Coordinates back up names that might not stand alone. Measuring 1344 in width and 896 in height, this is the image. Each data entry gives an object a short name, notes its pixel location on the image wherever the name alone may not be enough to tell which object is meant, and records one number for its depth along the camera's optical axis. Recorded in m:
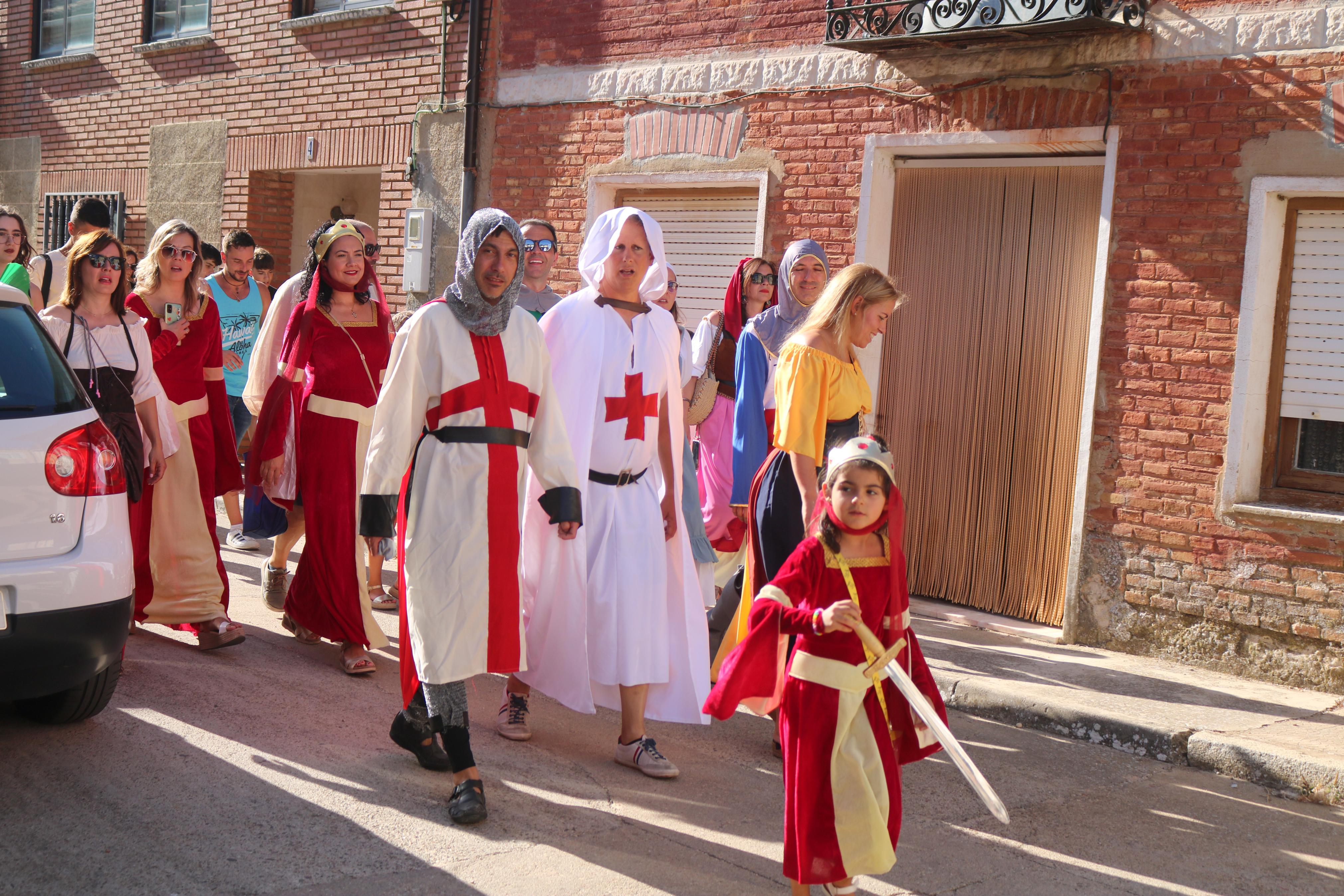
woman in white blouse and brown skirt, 5.63
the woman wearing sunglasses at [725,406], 7.19
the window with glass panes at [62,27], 14.68
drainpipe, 10.64
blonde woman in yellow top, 4.85
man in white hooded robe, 4.98
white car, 4.14
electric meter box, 11.00
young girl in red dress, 3.55
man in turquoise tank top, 9.02
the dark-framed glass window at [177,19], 13.22
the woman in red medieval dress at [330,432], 6.04
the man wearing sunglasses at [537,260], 7.30
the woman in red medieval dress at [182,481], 6.20
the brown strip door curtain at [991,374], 7.89
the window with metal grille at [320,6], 11.91
